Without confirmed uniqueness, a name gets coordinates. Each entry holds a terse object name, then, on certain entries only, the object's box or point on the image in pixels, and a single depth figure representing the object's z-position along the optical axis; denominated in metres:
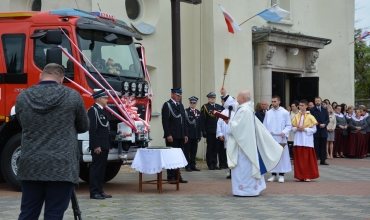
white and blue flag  21.11
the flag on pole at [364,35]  28.19
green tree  52.84
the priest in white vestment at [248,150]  11.98
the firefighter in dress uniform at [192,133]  16.64
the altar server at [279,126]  14.72
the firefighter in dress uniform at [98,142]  11.24
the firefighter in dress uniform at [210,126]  17.56
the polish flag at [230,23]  19.95
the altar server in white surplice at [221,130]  16.48
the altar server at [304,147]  14.69
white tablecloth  11.73
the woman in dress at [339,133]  23.02
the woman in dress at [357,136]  23.03
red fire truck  12.07
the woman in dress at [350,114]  23.47
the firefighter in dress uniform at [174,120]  14.33
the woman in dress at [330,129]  21.84
